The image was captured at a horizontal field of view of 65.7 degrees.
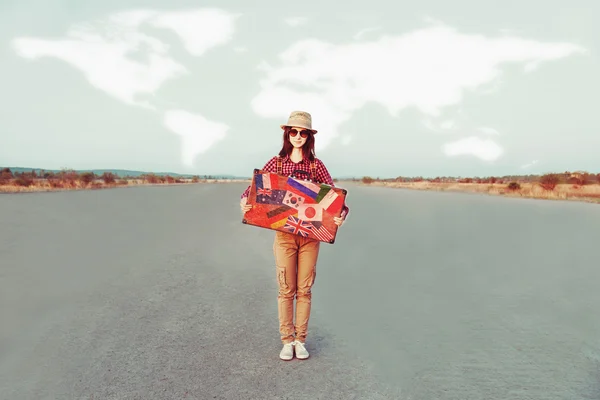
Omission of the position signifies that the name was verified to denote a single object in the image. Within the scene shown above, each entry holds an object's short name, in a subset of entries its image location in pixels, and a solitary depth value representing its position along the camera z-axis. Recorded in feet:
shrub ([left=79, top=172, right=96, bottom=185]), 149.65
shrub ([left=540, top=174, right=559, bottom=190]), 116.67
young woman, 14.48
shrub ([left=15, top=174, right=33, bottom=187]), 126.54
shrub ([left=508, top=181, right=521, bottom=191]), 122.62
